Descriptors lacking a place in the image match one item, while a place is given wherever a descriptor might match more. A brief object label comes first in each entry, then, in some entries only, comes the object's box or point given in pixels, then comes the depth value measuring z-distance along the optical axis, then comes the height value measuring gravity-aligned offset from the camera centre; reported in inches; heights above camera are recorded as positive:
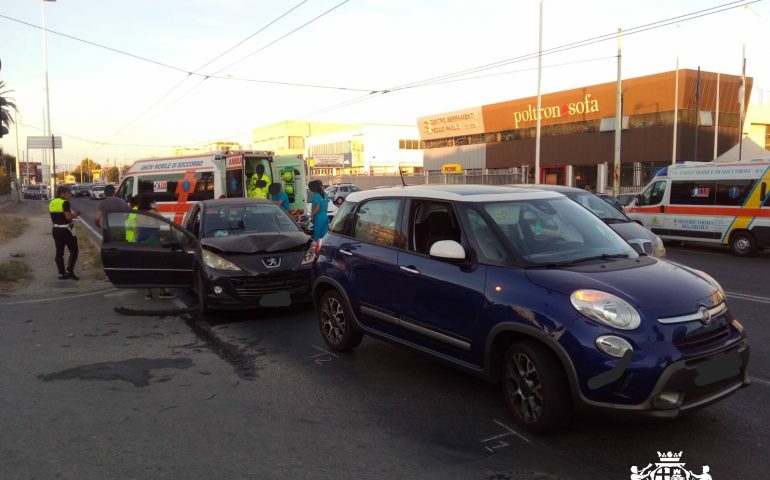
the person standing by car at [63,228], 434.9 -28.3
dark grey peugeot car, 305.3 -34.0
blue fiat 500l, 144.5 -31.1
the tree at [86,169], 5615.2 +204.1
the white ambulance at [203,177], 659.4 +16.4
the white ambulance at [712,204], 561.0 -10.1
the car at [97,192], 2021.8 -6.5
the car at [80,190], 2433.9 -0.2
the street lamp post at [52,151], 1540.0 +101.3
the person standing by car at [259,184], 610.9 +7.7
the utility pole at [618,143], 992.7 +85.4
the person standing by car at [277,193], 595.9 -1.7
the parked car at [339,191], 1574.8 +2.3
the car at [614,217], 401.9 -16.9
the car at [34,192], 2539.4 -10.2
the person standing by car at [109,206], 367.5 -10.2
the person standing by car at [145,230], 343.0 -22.9
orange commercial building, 1414.9 +178.1
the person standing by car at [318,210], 401.7 -12.4
